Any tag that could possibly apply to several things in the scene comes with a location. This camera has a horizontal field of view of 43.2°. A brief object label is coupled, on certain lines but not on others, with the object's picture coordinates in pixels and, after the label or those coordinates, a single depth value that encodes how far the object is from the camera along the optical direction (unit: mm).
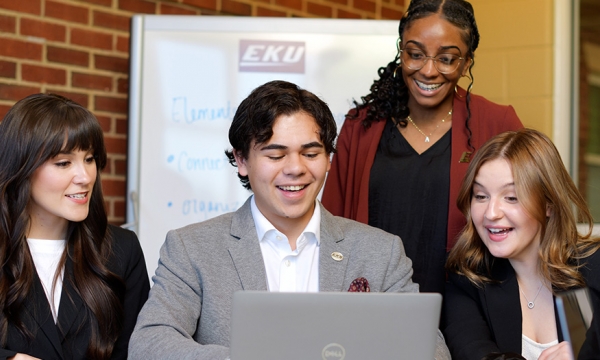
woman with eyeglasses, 2238
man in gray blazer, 1793
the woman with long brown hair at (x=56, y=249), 1880
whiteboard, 3006
